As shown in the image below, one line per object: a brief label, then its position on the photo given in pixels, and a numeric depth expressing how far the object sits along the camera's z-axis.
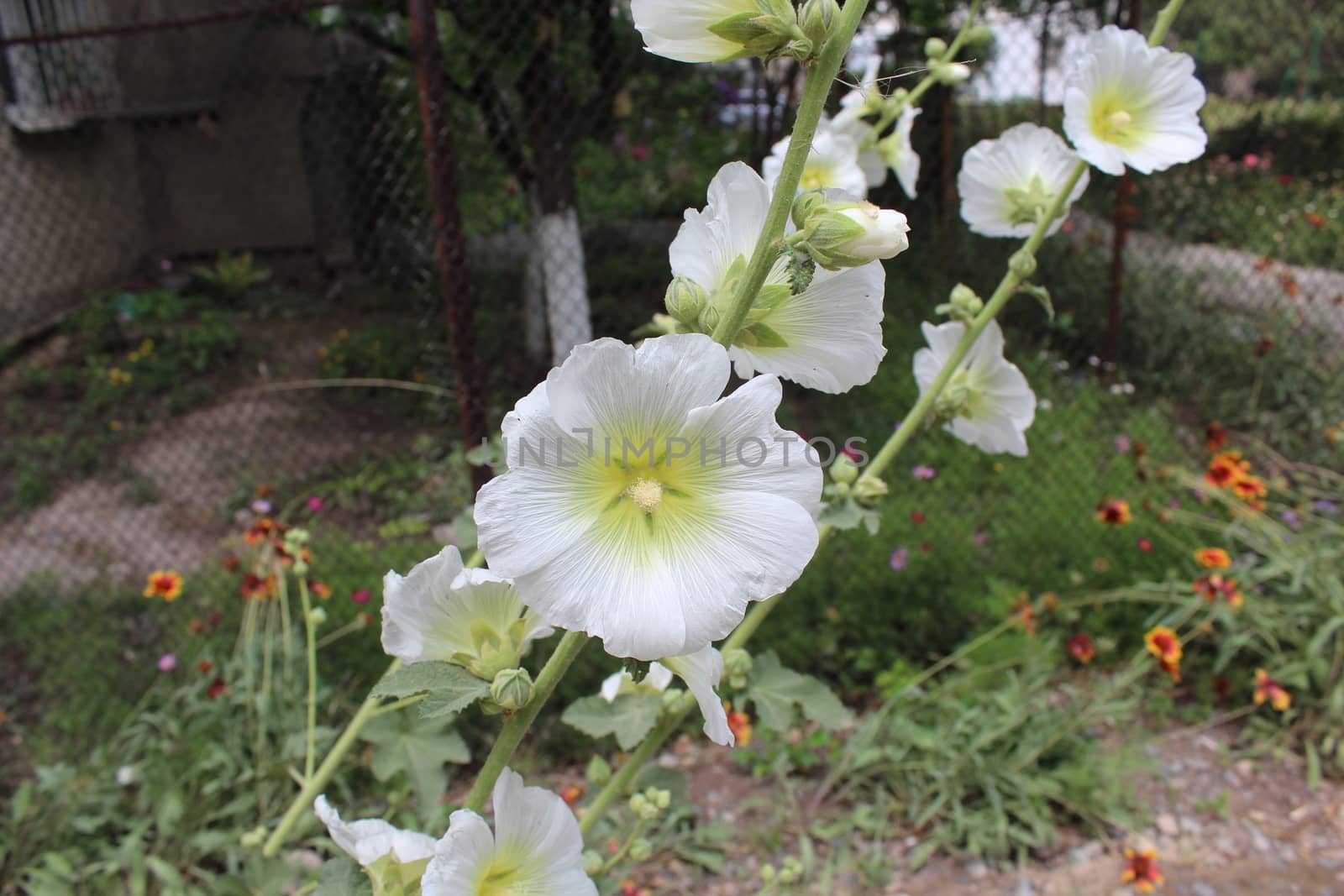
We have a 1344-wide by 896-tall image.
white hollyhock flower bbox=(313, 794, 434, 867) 0.72
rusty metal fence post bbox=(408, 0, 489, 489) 2.67
